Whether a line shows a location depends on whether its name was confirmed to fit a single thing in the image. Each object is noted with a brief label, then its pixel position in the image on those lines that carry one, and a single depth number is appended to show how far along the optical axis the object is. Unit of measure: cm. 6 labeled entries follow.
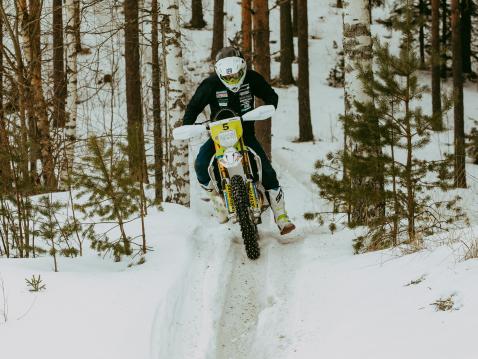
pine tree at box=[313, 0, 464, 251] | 1202
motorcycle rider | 1431
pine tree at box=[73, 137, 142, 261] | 1257
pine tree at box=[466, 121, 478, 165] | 3919
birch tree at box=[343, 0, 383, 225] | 1495
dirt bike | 1331
